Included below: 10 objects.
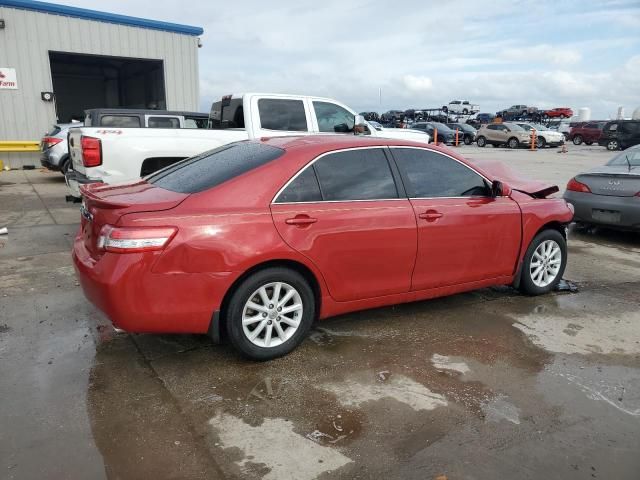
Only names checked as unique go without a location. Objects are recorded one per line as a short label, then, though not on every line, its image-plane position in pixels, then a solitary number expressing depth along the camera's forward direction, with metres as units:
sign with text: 15.24
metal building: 15.34
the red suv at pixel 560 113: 45.49
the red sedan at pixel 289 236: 3.25
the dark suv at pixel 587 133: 33.66
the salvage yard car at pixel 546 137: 30.22
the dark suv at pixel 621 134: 27.11
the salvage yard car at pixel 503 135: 29.88
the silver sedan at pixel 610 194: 7.14
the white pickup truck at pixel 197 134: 6.88
